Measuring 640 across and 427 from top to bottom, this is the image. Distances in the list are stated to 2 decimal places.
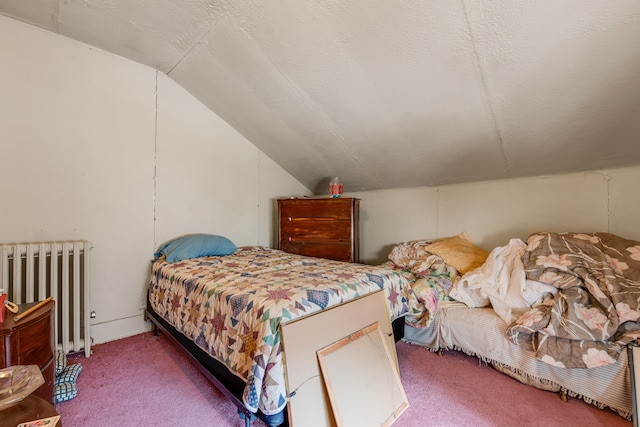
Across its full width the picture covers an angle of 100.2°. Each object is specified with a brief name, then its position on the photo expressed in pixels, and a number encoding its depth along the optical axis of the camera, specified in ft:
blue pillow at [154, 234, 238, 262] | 8.00
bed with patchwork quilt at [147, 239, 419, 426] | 3.86
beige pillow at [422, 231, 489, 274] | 7.66
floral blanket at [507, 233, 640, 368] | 4.86
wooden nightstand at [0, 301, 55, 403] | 3.87
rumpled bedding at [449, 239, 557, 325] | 5.97
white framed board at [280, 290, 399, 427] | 3.84
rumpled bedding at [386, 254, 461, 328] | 6.96
